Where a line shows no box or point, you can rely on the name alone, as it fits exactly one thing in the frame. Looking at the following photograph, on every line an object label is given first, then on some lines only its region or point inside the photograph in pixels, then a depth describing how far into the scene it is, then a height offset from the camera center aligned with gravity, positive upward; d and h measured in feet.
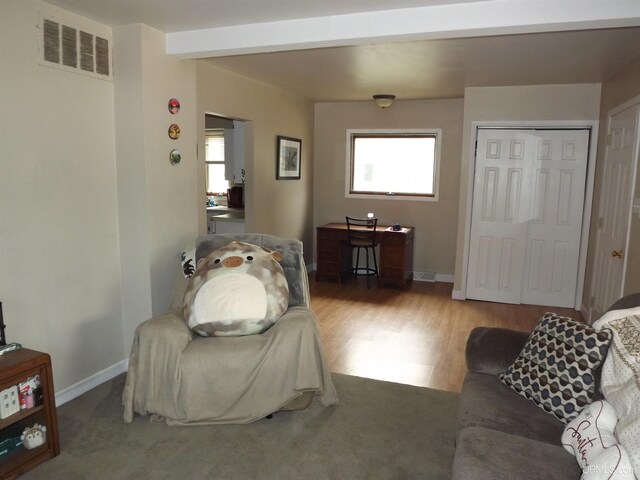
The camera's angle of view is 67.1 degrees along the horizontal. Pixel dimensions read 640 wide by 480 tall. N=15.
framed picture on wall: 18.04 +0.88
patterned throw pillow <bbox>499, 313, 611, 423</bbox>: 6.42 -2.49
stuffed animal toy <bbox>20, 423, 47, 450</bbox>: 7.55 -4.10
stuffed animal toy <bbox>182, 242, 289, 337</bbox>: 8.79 -2.14
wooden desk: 18.84 -2.84
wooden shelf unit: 7.16 -3.72
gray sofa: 5.23 -3.02
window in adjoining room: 23.58 +0.77
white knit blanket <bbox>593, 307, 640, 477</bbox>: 5.15 -2.25
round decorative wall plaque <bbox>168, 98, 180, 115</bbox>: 10.91 +1.63
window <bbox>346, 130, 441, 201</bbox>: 20.04 +0.84
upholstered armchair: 8.31 -3.34
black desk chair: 18.92 -2.05
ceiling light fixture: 17.85 +3.09
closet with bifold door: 16.16 -0.90
